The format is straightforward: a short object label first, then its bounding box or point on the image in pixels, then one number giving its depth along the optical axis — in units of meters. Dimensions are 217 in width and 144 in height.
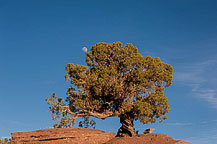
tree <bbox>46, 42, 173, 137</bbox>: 28.94
